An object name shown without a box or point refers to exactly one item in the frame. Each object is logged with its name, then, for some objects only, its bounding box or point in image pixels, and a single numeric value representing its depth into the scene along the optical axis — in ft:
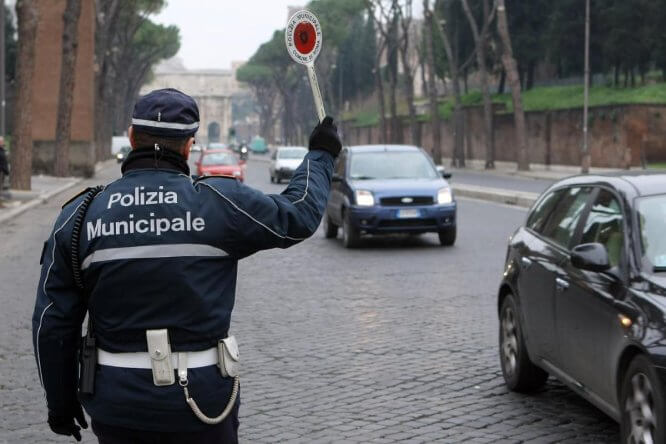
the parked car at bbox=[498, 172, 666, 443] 17.72
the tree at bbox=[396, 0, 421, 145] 212.23
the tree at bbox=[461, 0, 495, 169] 183.52
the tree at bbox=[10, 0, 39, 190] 95.45
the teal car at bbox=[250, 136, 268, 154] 370.12
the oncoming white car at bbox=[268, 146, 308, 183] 148.25
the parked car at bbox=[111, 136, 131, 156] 271.69
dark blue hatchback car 59.77
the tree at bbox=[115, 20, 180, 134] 258.16
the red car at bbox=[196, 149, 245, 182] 130.41
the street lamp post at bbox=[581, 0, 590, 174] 147.95
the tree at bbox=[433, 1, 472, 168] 204.23
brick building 151.43
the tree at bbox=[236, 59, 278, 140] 371.56
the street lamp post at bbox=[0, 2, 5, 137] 114.86
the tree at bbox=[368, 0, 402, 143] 213.66
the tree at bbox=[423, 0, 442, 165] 193.44
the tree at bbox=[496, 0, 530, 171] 156.87
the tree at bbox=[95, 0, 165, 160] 172.24
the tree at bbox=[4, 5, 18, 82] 238.27
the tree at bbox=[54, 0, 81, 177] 124.36
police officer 10.79
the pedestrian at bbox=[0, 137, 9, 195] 85.55
